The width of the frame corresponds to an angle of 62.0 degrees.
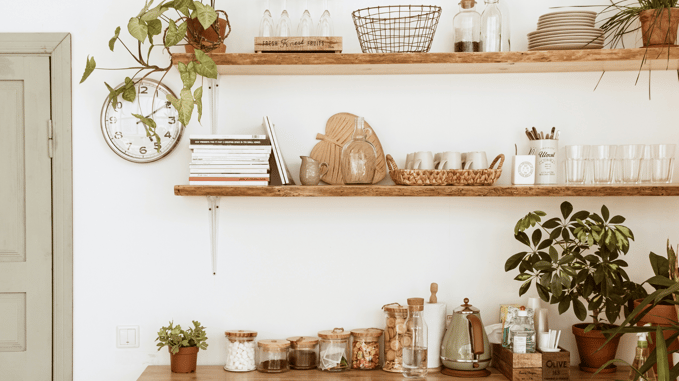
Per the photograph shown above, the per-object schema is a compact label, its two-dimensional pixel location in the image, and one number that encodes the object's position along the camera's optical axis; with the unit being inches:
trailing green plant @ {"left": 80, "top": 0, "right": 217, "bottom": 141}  74.1
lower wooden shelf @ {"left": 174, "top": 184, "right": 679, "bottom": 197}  80.4
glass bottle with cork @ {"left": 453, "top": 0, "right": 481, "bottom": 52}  83.3
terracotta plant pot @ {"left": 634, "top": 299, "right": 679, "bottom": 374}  76.7
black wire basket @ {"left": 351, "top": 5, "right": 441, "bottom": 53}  83.0
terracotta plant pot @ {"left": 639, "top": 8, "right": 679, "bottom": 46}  80.7
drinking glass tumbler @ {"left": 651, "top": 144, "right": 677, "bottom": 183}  82.9
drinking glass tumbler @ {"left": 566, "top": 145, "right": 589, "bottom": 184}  84.0
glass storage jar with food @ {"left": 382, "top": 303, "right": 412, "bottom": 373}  84.0
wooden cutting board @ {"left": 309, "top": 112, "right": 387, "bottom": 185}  89.4
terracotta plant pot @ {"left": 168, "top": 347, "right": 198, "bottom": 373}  83.8
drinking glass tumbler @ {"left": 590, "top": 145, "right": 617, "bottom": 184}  84.0
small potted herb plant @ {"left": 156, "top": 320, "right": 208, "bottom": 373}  83.4
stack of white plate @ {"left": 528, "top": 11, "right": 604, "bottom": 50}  81.1
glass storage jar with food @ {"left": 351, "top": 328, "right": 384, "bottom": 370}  85.2
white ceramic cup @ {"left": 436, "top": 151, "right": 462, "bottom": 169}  84.3
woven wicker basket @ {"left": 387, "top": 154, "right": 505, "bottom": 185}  81.7
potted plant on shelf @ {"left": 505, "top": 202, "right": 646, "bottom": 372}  78.3
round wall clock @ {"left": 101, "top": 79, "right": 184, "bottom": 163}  89.7
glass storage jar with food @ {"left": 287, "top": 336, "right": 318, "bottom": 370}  85.1
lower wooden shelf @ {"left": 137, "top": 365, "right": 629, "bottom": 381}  81.2
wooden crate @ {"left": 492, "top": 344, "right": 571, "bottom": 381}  78.2
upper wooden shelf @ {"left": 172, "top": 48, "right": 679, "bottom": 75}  80.0
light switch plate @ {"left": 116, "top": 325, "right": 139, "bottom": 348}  90.3
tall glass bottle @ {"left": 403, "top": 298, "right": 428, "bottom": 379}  81.3
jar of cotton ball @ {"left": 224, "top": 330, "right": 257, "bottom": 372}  84.7
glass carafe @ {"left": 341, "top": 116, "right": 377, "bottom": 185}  83.1
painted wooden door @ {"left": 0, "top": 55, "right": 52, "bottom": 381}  88.4
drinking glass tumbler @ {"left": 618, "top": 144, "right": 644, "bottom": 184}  83.9
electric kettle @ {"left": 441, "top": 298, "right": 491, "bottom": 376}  80.6
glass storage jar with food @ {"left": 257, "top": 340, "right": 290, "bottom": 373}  83.4
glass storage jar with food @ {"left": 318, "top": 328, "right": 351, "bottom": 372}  84.4
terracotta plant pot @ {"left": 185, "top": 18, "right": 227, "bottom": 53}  80.9
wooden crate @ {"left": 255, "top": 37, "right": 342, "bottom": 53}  81.9
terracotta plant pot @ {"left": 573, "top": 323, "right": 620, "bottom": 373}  83.1
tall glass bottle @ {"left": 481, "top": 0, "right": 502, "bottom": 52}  83.2
